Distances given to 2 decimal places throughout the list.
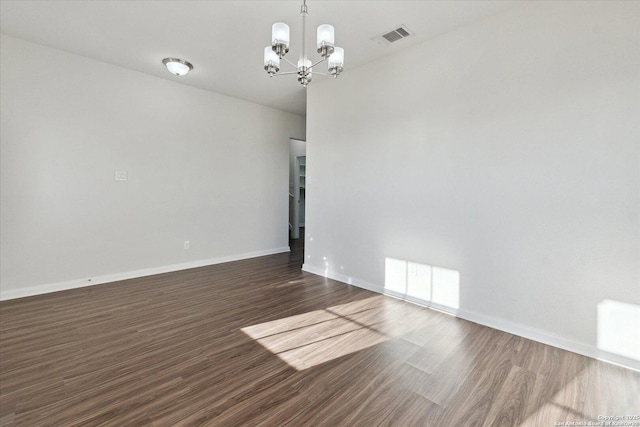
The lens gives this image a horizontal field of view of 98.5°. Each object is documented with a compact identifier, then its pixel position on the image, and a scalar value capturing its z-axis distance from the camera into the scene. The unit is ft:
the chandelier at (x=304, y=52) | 6.27
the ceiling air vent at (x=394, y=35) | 9.01
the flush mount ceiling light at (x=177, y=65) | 11.23
